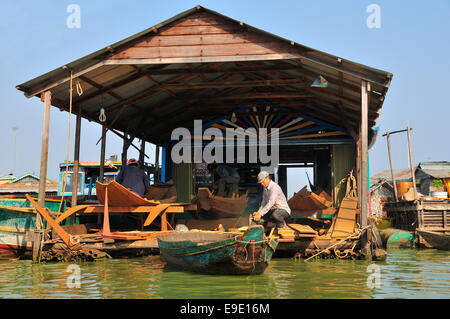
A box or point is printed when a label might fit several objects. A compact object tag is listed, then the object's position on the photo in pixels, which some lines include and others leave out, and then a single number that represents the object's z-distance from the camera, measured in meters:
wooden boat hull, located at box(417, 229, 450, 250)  14.08
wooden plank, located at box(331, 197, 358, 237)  10.37
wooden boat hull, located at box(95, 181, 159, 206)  9.65
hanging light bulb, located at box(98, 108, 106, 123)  12.04
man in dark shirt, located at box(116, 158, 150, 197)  11.25
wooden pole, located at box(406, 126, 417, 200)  18.44
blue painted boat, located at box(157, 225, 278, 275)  7.01
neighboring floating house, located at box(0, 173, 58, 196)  23.52
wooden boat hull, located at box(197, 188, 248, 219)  11.48
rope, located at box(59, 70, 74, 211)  9.81
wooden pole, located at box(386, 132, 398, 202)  20.06
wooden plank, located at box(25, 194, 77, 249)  9.61
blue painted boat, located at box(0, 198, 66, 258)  10.51
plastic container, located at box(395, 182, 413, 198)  23.77
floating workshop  9.62
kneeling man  9.12
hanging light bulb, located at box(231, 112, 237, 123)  14.05
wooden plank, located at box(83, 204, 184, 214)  10.44
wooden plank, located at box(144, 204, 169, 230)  9.98
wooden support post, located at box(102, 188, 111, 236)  9.44
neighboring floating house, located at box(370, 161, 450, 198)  25.88
